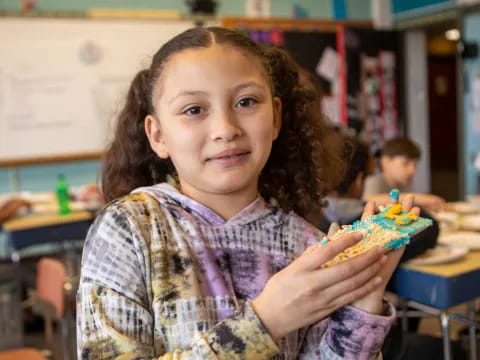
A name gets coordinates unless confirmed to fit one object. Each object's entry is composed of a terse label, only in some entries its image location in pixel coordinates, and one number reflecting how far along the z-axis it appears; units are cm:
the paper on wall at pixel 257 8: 557
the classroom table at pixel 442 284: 168
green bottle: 346
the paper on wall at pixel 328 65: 545
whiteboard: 452
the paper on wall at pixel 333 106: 543
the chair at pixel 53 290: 212
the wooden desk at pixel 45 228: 311
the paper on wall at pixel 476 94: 481
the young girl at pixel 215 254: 80
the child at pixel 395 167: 309
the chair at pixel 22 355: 190
